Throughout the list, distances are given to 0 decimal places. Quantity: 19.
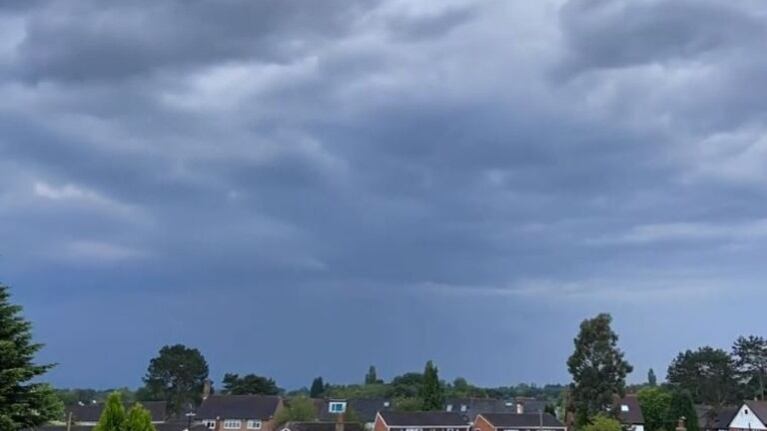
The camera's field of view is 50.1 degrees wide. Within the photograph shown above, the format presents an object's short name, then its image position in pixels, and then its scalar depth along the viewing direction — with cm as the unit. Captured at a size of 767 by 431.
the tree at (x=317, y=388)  19225
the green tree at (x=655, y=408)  10300
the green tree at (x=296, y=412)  10100
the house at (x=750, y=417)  9900
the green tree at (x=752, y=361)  13488
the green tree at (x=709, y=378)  13375
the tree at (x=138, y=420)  3009
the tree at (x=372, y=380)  18470
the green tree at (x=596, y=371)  8238
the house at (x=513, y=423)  9619
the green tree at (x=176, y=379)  14050
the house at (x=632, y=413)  10168
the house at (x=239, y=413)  10194
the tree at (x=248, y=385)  13131
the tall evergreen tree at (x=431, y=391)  10618
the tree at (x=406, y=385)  14611
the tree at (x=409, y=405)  10862
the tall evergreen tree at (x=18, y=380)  2972
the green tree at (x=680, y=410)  9662
